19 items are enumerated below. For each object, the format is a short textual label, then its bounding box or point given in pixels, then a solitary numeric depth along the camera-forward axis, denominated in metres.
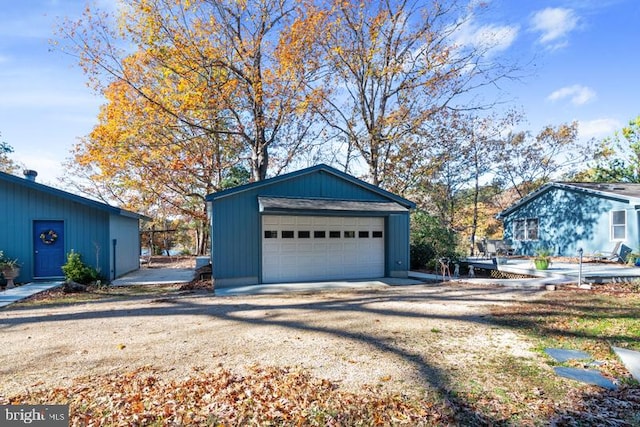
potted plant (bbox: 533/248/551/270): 11.91
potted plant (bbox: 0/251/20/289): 10.06
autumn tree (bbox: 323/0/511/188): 17.52
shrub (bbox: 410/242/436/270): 13.80
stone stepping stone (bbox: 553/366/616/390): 3.54
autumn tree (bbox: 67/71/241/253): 15.63
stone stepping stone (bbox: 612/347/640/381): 3.77
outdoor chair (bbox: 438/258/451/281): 11.44
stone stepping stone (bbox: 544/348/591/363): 4.26
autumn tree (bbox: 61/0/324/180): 13.80
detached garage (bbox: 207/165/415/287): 10.05
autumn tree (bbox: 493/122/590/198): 24.42
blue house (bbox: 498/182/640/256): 15.30
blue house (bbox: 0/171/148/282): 10.82
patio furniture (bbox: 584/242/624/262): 14.64
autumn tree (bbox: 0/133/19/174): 26.17
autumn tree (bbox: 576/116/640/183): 27.31
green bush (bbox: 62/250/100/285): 10.19
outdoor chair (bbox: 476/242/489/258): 14.89
